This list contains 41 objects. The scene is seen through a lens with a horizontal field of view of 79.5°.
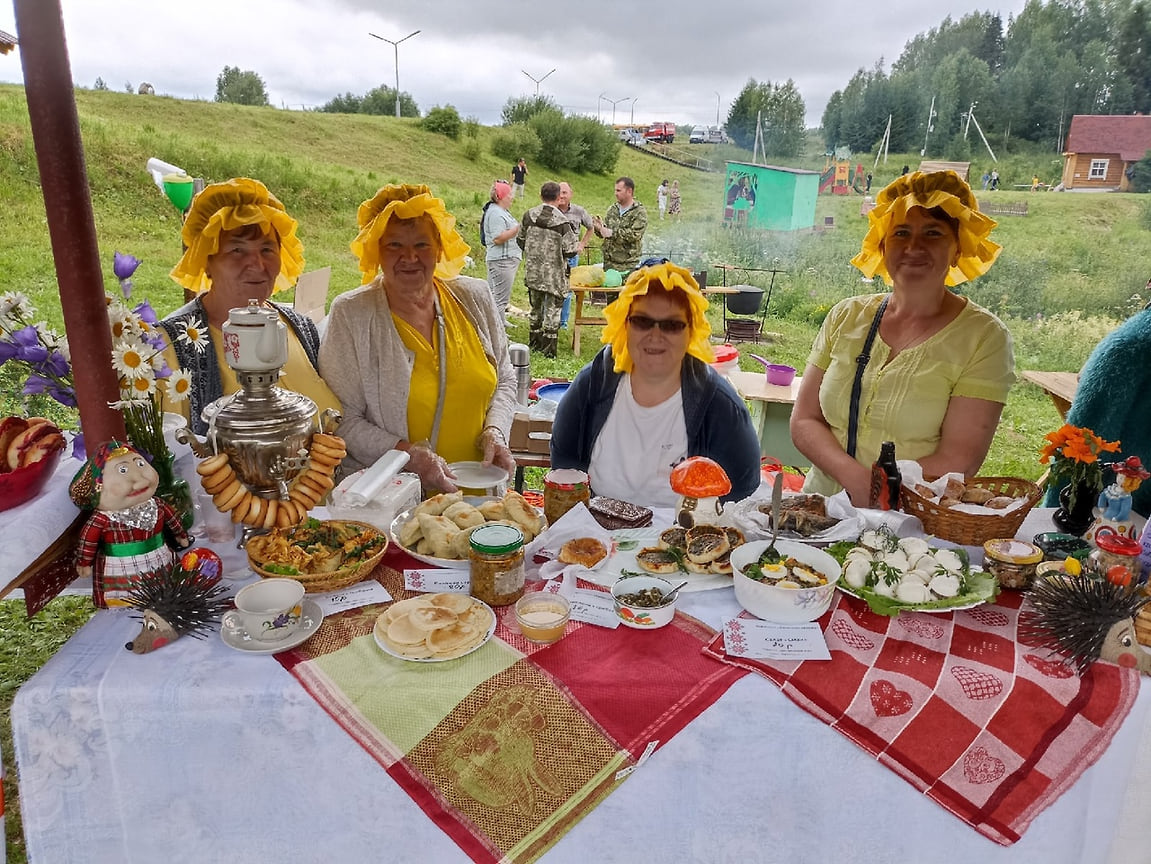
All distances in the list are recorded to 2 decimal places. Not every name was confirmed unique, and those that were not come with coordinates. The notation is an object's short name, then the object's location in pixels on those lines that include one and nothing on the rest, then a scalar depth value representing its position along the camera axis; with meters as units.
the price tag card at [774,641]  1.55
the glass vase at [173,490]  1.79
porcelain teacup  1.54
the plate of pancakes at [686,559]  1.82
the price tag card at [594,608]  1.66
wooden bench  14.12
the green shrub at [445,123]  29.56
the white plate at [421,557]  1.87
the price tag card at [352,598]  1.70
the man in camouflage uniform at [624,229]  10.60
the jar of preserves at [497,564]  1.66
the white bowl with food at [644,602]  1.63
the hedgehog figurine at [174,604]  1.54
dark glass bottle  2.21
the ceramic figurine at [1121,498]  1.89
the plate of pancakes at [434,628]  1.53
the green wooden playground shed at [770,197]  13.70
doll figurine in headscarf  1.57
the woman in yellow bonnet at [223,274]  2.52
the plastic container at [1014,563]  1.78
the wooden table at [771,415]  5.03
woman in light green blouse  2.62
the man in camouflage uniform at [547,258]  9.28
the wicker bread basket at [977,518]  1.96
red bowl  1.67
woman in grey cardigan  2.80
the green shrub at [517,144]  28.53
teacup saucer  1.53
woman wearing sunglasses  2.63
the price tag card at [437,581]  1.80
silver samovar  1.64
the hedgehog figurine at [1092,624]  1.53
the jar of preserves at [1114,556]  1.66
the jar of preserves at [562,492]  2.12
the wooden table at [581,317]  9.44
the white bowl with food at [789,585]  1.63
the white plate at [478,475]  2.57
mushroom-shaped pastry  1.98
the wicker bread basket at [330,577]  1.71
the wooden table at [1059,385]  4.63
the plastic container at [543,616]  1.57
